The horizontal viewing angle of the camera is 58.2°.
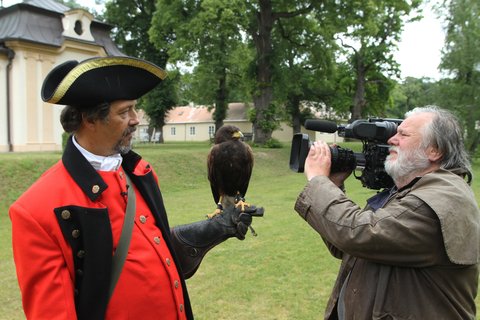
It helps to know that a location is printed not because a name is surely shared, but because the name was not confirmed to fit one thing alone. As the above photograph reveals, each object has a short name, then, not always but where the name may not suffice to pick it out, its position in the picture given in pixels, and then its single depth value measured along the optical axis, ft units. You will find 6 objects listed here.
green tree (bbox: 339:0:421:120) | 103.65
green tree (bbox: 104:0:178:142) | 99.45
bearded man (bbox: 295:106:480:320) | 5.96
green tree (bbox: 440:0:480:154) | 80.94
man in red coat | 5.78
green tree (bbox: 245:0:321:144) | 78.48
